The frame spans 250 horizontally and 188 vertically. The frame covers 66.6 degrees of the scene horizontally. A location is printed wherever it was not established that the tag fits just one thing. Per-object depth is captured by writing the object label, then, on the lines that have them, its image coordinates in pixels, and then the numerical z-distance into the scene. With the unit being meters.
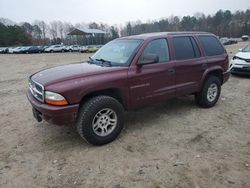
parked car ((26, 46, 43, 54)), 34.75
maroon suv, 3.01
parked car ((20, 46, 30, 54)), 34.73
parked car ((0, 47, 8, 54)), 36.67
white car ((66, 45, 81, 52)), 34.03
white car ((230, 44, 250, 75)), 7.28
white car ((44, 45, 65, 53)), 35.02
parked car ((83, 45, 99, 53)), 29.20
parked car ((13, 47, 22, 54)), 34.74
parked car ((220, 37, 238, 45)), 37.27
